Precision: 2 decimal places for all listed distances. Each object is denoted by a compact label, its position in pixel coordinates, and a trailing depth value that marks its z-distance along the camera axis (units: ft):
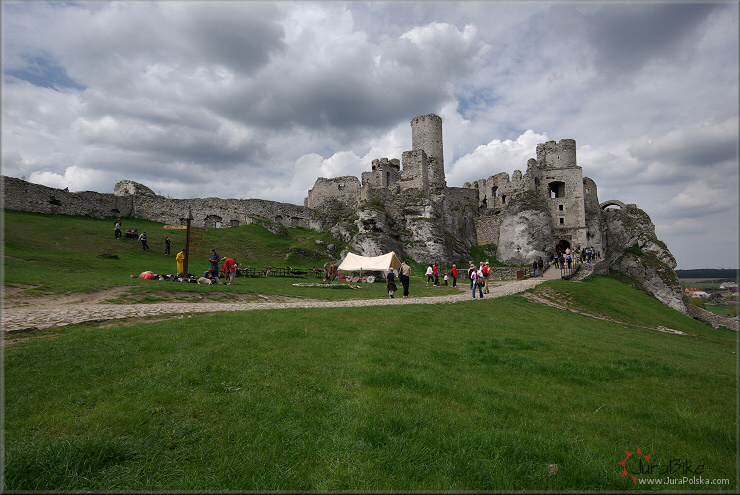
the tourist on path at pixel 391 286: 58.97
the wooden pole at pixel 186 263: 59.11
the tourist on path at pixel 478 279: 61.67
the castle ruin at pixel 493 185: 144.25
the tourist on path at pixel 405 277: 60.80
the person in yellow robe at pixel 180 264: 62.78
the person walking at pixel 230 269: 61.93
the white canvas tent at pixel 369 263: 93.76
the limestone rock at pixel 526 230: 137.90
